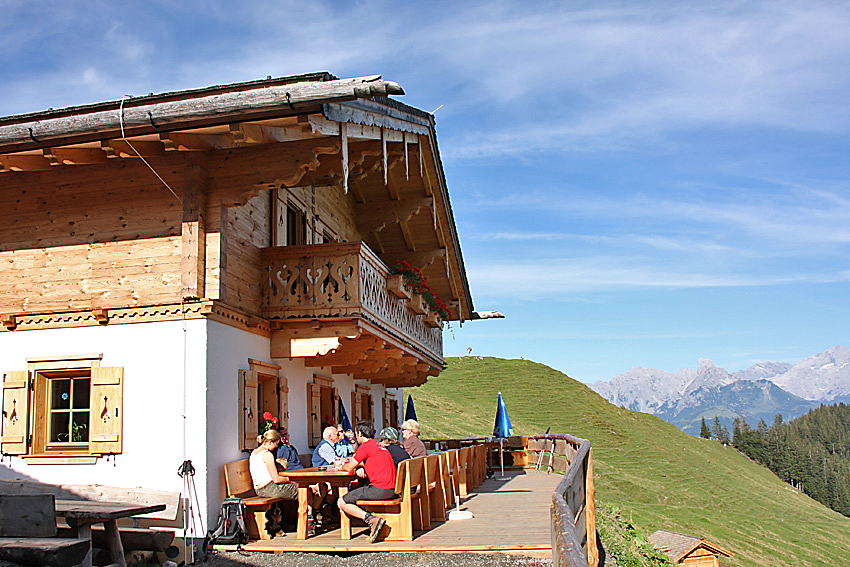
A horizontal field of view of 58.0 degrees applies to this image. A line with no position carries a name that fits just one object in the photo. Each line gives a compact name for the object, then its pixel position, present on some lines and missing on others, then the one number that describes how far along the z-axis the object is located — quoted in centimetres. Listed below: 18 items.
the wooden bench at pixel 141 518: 979
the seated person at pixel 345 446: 1212
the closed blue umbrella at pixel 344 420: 1523
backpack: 980
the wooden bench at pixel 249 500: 1011
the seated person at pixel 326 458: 1145
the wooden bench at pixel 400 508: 953
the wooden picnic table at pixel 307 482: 974
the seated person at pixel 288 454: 1141
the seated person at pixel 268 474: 1028
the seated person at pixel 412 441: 1149
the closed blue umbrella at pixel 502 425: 2323
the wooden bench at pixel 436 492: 1106
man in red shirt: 957
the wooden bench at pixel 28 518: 688
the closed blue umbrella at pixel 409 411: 2230
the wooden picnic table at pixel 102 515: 812
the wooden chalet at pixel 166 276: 960
